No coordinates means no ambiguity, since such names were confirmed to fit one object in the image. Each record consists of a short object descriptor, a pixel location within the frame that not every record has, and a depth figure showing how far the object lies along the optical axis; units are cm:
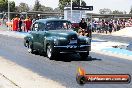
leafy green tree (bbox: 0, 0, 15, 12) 12938
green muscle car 1681
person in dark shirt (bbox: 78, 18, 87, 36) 2491
